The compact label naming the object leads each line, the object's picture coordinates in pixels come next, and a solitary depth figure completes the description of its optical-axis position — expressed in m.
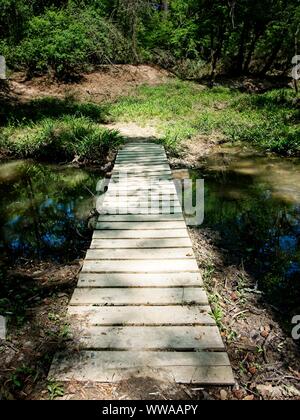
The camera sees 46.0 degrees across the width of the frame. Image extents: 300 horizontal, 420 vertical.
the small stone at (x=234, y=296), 3.61
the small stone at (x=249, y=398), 2.29
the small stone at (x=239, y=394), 2.29
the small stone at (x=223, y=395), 2.24
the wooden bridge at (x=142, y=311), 2.37
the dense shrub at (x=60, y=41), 17.09
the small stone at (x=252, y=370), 2.59
